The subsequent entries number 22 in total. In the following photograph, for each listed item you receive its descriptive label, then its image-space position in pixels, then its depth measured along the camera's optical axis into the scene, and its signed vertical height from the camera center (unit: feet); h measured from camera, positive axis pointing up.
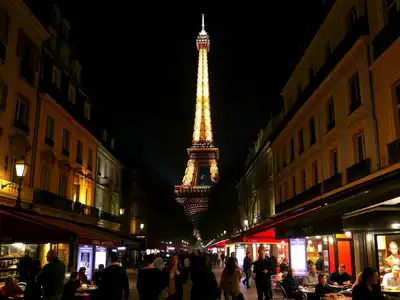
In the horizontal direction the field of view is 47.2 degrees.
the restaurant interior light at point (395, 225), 38.21 +2.20
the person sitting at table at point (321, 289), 38.73 -3.07
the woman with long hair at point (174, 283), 36.19 -2.45
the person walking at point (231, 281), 38.40 -2.44
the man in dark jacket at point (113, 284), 29.50 -2.08
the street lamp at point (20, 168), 51.16 +9.05
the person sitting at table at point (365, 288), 28.02 -2.17
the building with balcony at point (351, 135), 43.14 +17.29
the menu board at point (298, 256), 65.36 -0.59
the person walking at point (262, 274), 53.31 -2.58
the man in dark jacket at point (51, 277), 34.99 -1.95
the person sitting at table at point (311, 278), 48.21 -2.70
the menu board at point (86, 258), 65.05 -1.02
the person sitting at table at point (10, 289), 40.78 -3.36
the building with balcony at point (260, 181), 142.00 +25.51
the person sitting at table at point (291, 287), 47.00 -3.58
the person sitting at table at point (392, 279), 41.61 -2.38
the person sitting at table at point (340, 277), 51.20 -2.78
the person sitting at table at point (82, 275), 50.74 -2.68
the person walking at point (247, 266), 82.23 -2.54
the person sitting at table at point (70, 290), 37.93 -3.17
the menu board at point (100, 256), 72.71 -0.80
